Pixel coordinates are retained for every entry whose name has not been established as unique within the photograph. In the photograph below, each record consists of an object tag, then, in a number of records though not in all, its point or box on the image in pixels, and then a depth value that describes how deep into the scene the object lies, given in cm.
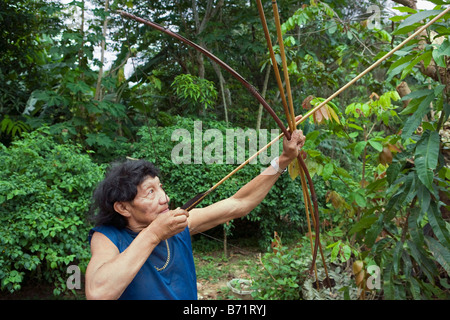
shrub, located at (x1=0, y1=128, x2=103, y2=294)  297
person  122
